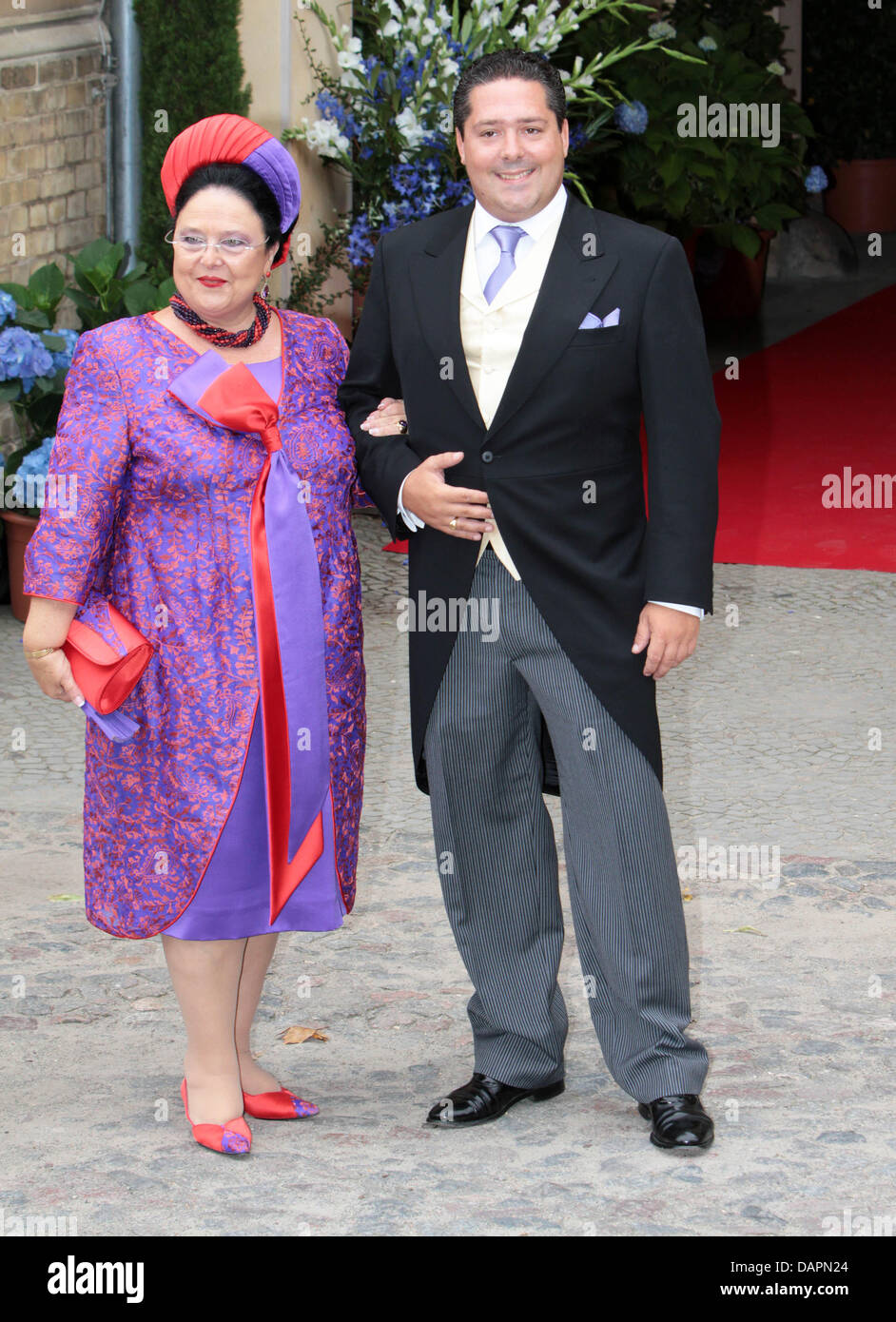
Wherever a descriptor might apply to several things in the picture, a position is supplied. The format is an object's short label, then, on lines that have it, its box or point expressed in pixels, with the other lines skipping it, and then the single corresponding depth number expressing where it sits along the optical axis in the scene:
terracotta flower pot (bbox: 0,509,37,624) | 14.21
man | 6.44
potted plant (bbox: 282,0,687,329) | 16.34
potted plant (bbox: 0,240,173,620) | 13.69
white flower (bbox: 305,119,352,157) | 16.80
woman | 6.39
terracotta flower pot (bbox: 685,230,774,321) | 26.52
